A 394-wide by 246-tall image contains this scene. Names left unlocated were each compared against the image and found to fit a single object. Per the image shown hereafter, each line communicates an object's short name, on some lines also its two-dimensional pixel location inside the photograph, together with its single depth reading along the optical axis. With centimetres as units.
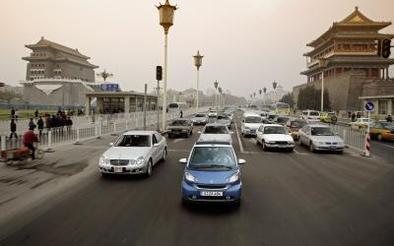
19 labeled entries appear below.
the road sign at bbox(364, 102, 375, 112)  1833
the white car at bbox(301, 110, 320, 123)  4712
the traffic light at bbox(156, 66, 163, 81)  2542
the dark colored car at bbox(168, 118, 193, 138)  2572
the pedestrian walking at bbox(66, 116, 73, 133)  2261
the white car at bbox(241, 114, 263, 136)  2625
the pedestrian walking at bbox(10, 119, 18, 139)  1962
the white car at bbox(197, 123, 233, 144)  1738
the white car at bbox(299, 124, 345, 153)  1794
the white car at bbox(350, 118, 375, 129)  3257
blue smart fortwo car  777
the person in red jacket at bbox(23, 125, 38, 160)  1412
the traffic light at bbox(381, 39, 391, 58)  1617
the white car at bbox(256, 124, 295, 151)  1798
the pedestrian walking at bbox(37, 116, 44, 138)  2198
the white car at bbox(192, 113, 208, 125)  3991
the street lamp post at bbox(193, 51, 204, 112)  4556
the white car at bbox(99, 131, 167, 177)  1089
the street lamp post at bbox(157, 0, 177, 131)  2755
